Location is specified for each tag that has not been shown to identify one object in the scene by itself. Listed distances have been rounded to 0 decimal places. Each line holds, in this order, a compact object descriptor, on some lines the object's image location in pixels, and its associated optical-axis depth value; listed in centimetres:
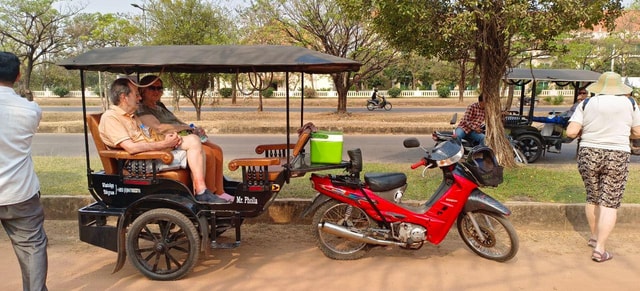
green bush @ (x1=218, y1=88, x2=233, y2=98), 3534
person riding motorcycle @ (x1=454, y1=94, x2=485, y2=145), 850
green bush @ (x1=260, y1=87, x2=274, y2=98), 3525
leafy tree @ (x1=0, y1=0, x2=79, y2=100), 2036
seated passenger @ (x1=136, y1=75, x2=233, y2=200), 407
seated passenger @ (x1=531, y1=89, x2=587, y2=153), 905
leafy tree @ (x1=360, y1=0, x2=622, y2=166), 584
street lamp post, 1857
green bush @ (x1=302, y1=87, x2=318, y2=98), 3632
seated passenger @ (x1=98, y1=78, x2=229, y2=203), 372
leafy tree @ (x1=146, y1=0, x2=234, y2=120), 1609
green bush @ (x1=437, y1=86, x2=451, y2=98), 3597
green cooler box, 413
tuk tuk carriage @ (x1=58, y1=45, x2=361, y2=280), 366
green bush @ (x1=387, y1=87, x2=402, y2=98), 3756
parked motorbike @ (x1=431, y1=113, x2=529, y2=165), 817
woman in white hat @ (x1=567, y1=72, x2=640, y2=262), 394
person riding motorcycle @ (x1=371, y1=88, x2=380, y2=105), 2720
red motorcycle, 389
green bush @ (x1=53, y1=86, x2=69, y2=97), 3888
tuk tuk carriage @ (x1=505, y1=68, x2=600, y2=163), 916
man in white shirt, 280
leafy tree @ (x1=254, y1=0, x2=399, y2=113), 1709
